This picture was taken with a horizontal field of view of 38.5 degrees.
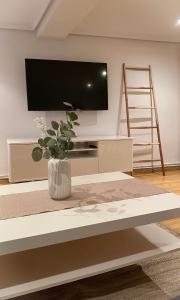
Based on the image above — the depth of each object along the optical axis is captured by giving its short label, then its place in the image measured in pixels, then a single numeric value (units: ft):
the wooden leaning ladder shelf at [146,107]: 12.59
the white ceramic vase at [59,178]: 4.44
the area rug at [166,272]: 4.21
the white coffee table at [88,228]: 3.28
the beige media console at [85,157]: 10.11
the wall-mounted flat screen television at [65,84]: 11.18
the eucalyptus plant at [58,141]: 4.38
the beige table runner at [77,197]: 4.12
